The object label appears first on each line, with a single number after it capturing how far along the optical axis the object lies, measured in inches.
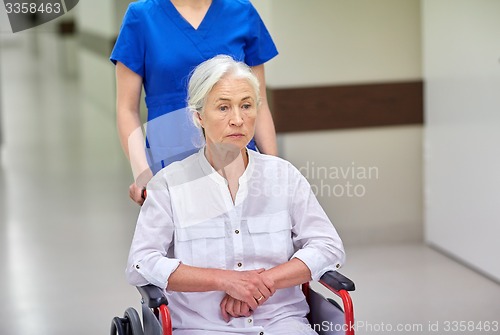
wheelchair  184.7
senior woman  194.9
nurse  223.3
